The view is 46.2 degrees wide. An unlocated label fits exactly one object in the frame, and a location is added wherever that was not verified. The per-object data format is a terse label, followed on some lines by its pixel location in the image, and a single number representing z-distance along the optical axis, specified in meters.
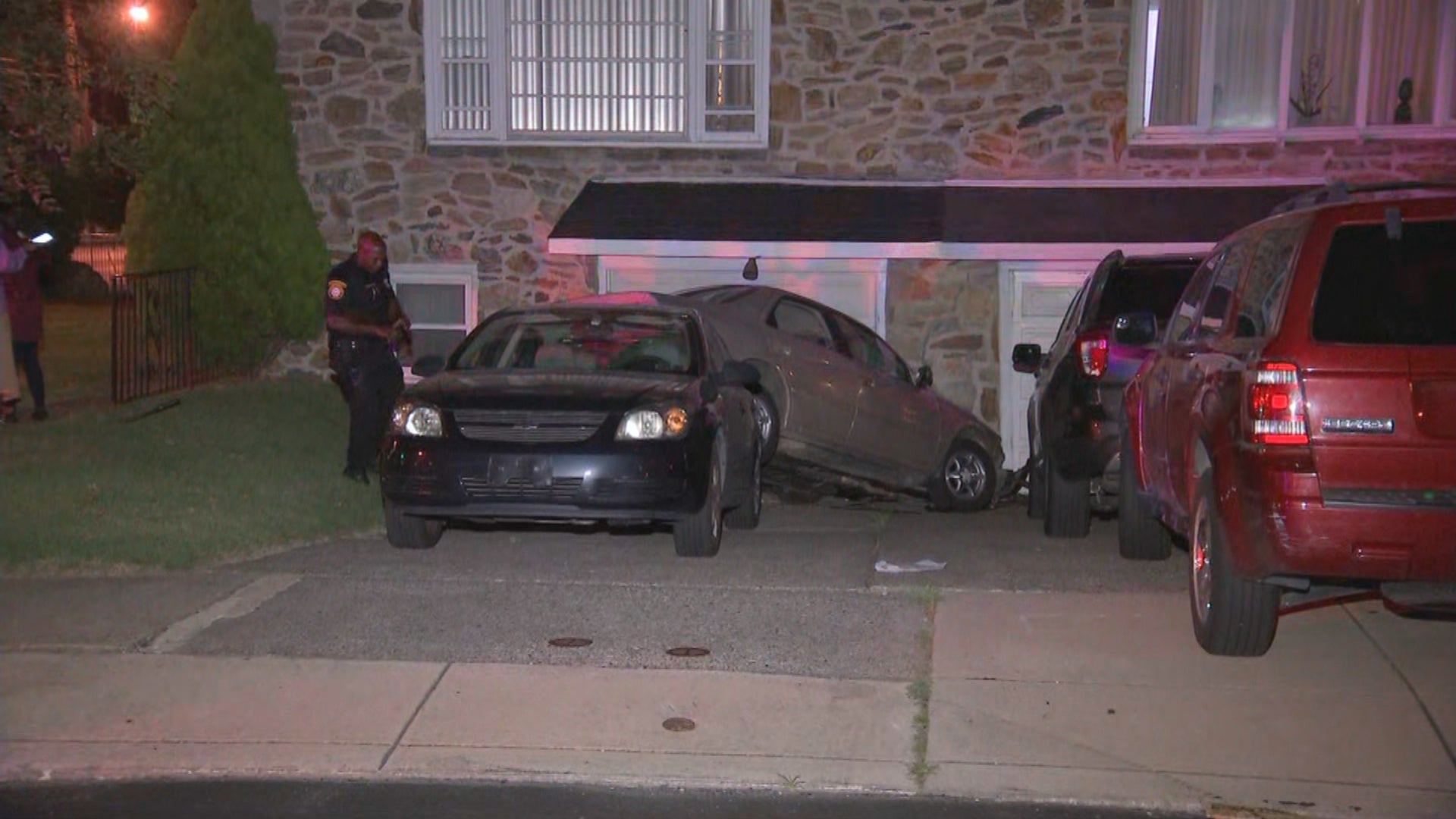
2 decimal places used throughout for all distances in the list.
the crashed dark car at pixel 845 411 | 11.75
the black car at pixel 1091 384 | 10.35
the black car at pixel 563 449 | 9.28
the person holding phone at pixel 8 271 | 14.36
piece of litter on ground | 9.81
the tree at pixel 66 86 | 9.95
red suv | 6.44
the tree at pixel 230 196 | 16.36
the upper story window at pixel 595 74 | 16.72
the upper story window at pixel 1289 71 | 16.27
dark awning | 15.48
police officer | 11.77
